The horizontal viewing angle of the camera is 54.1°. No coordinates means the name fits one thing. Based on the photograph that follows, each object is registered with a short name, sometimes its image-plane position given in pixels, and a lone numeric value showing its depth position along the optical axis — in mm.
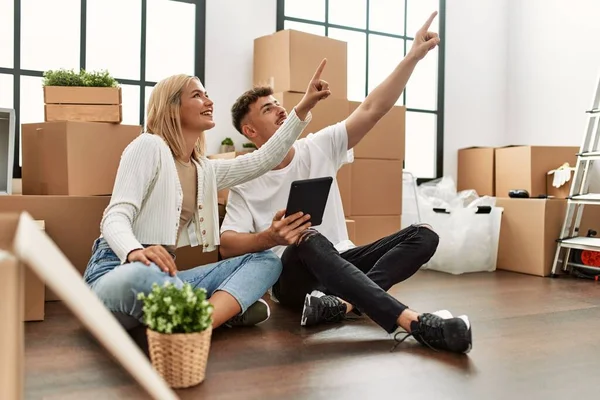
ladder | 3277
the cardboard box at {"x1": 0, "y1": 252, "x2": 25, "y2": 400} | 620
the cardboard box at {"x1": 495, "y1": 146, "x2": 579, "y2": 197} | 3688
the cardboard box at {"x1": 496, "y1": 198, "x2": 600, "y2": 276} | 3354
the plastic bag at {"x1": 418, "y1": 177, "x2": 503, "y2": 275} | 3500
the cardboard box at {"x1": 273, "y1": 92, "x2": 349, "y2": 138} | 3207
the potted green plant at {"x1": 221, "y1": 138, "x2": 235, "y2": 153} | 3344
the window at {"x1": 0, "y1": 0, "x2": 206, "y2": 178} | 3004
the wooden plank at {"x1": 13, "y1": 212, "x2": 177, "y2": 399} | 571
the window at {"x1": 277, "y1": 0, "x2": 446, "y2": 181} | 4016
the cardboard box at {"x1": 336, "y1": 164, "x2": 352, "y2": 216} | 3359
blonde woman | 1601
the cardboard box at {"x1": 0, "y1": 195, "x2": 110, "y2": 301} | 2387
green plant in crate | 2459
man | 1768
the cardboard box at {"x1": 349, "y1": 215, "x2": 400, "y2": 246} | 3434
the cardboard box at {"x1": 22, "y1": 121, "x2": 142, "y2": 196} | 2404
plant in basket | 1380
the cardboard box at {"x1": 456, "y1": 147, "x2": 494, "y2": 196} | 4125
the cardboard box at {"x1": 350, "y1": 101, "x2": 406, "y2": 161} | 3518
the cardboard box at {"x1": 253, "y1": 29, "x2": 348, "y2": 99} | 3244
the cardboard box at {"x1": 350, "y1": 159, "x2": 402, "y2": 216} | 3463
